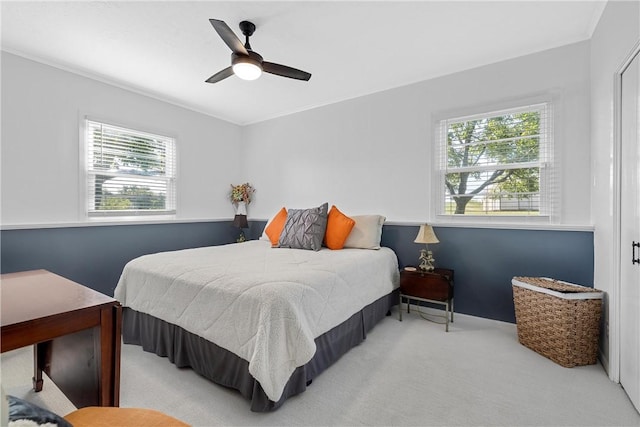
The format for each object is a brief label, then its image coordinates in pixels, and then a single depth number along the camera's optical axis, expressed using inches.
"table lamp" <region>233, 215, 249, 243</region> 167.2
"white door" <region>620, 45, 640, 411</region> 64.4
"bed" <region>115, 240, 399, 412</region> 62.7
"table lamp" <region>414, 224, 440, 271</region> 112.0
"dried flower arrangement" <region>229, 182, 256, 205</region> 179.6
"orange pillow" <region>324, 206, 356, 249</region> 122.3
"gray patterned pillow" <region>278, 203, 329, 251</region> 121.0
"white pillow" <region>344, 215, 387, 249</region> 122.3
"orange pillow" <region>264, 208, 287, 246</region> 136.7
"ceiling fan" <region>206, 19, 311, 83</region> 78.3
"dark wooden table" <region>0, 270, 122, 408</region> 40.9
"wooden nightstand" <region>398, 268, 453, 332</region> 104.2
